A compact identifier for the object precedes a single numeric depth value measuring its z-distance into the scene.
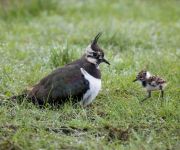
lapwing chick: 14.51
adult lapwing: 14.11
